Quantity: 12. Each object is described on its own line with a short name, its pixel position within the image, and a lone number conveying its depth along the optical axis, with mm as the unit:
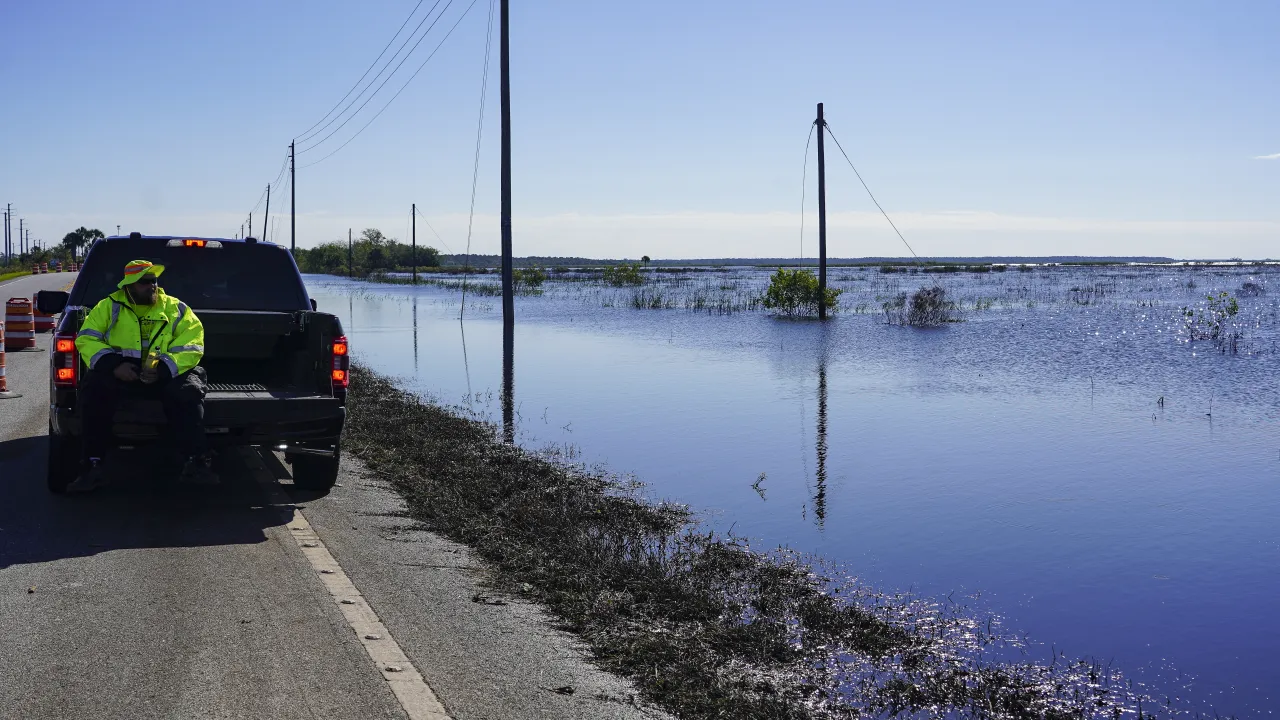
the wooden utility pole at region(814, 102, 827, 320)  34500
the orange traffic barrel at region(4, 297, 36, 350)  20984
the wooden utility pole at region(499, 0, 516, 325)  25859
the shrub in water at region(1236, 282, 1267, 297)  58406
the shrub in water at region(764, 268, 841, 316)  39812
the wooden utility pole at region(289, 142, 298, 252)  62844
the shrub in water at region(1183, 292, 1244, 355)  25755
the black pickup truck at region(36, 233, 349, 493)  7730
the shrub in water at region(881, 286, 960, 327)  35812
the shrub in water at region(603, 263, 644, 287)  72000
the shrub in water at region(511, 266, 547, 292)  74212
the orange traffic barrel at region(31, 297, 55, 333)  26395
